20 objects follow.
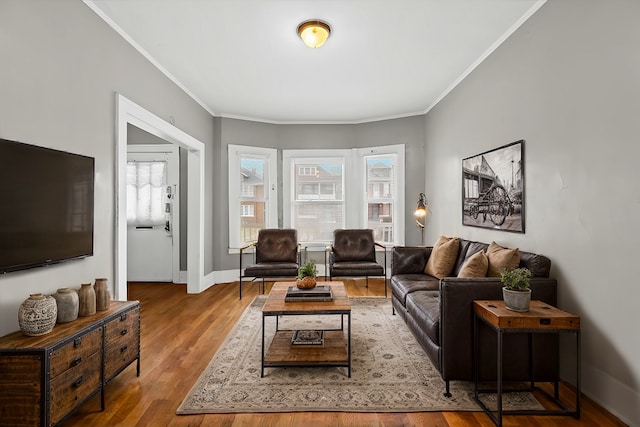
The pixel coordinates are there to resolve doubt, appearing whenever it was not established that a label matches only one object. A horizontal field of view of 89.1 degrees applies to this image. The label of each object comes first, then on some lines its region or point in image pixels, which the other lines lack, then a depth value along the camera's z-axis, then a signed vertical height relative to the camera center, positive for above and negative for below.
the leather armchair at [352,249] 4.65 -0.52
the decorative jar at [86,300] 2.07 -0.56
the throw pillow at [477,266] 2.59 -0.42
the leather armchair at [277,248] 4.77 -0.51
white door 5.34 +0.01
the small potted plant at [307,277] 2.90 -0.57
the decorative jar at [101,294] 2.19 -0.55
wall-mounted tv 1.78 +0.04
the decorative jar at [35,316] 1.73 -0.56
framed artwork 2.83 +0.26
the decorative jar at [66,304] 1.93 -0.55
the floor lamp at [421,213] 4.87 +0.02
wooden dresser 1.59 -0.83
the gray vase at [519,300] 1.89 -0.50
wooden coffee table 2.38 -1.07
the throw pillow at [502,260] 2.47 -0.35
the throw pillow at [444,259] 3.40 -0.47
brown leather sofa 2.09 -0.82
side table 1.81 -0.62
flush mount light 2.73 +1.55
